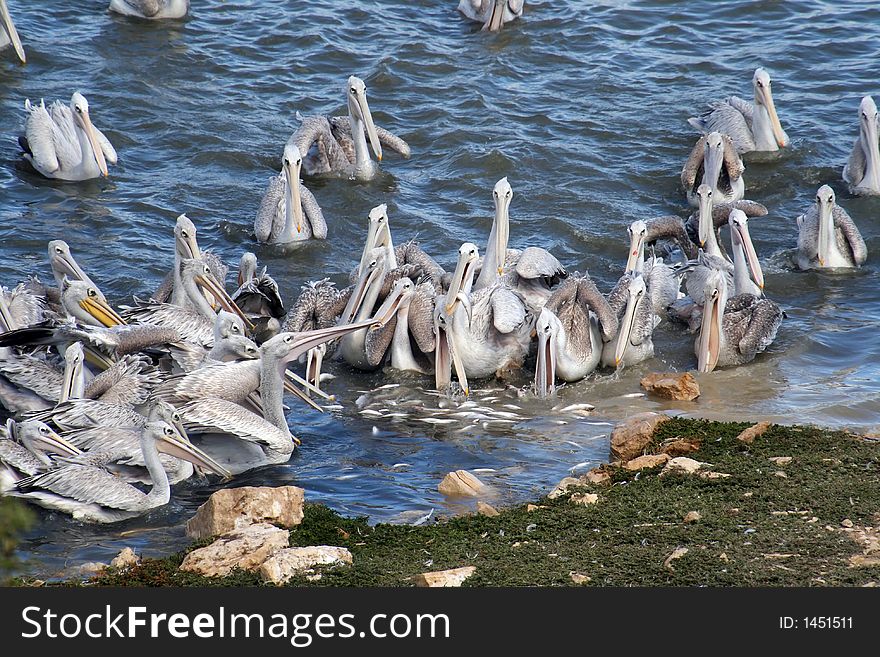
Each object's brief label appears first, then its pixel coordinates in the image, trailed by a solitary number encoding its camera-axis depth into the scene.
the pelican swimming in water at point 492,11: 30.50
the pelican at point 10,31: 27.48
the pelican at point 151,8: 30.16
